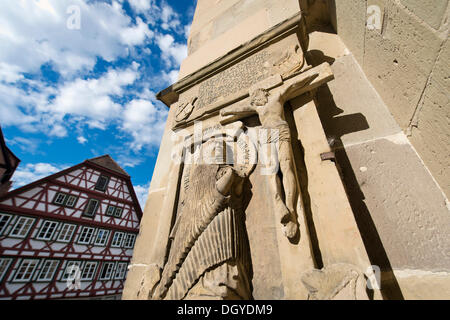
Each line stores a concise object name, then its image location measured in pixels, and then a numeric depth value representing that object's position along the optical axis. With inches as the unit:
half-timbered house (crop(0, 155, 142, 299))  287.1
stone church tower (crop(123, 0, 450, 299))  35.4
